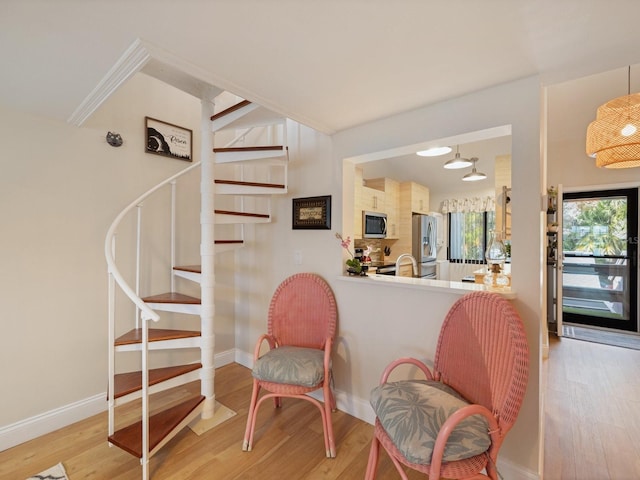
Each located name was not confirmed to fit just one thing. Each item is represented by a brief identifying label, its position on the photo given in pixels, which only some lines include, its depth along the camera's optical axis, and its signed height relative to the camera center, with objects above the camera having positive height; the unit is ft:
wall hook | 7.60 +2.70
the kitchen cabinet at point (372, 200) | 13.30 +2.02
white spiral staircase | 5.52 -1.60
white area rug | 5.34 -4.51
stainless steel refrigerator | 16.21 -0.10
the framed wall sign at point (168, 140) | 8.39 +3.09
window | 18.65 +0.45
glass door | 13.50 -0.78
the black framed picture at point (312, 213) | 7.91 +0.80
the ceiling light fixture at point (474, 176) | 13.91 +3.23
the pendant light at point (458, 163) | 11.83 +3.33
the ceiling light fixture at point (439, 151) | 10.01 +3.21
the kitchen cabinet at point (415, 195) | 16.33 +2.73
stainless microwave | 13.15 +0.79
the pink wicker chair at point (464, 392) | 3.78 -2.47
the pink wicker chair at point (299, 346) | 5.92 -2.62
